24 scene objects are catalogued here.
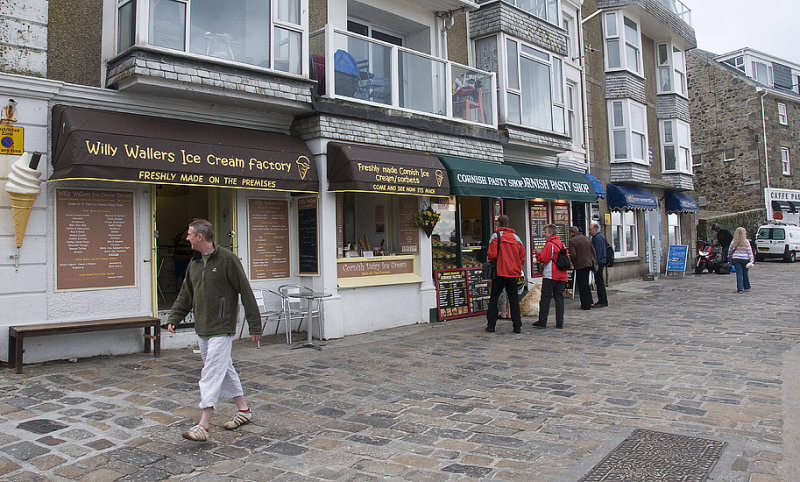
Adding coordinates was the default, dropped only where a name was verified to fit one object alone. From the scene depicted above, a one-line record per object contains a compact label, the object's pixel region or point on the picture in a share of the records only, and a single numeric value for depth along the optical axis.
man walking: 4.63
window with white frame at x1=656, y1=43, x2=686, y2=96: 21.77
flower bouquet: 11.02
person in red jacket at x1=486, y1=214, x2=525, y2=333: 9.54
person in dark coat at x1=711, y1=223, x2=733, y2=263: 21.06
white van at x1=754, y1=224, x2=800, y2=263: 26.80
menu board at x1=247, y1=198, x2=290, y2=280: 9.44
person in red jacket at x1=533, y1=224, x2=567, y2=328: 9.96
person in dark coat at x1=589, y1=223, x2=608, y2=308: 12.55
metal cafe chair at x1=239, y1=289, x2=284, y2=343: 8.84
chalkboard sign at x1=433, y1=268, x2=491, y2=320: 11.36
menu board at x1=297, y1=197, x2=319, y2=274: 9.61
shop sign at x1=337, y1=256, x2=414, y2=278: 9.91
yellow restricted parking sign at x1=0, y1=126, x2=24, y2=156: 7.01
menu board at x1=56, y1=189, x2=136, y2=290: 7.43
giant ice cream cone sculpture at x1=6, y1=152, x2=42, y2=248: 6.89
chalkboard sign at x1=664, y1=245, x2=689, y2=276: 19.70
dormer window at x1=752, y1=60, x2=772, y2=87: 34.21
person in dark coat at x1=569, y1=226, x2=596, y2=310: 11.98
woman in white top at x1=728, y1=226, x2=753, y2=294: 14.17
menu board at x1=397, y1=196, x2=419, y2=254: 11.23
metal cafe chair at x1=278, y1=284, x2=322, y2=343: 8.73
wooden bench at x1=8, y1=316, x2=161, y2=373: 6.60
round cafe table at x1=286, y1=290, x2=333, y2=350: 8.48
